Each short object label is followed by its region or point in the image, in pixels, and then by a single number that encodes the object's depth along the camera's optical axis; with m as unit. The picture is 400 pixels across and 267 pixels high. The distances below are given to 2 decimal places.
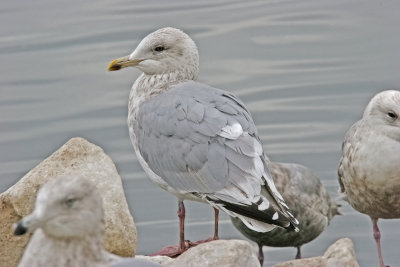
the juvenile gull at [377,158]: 17.92
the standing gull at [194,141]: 16.75
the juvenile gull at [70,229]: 12.24
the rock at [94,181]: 17.14
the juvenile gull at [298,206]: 18.75
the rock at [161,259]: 17.06
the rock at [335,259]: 16.16
